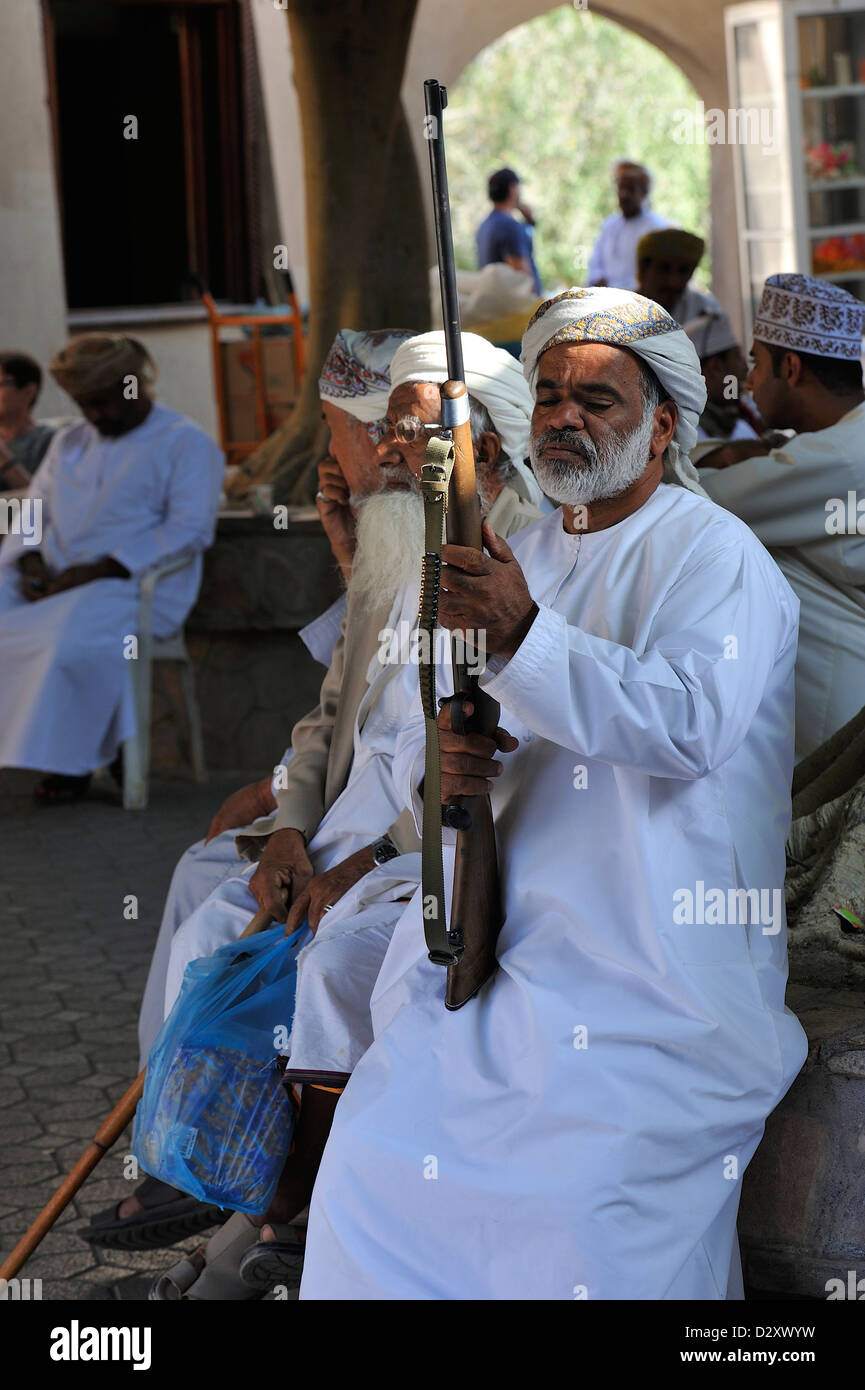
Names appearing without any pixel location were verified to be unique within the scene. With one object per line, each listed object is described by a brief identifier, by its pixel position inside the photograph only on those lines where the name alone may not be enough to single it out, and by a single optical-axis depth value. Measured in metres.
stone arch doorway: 12.47
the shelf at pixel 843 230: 11.86
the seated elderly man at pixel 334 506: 3.58
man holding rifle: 2.23
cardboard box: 9.84
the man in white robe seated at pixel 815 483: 3.55
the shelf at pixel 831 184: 11.86
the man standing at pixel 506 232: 11.77
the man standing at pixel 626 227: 11.07
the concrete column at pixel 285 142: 13.12
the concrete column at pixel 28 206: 10.34
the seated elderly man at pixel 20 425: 7.74
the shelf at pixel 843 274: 11.80
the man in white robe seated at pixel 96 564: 7.11
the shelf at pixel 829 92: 11.77
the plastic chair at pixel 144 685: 7.15
